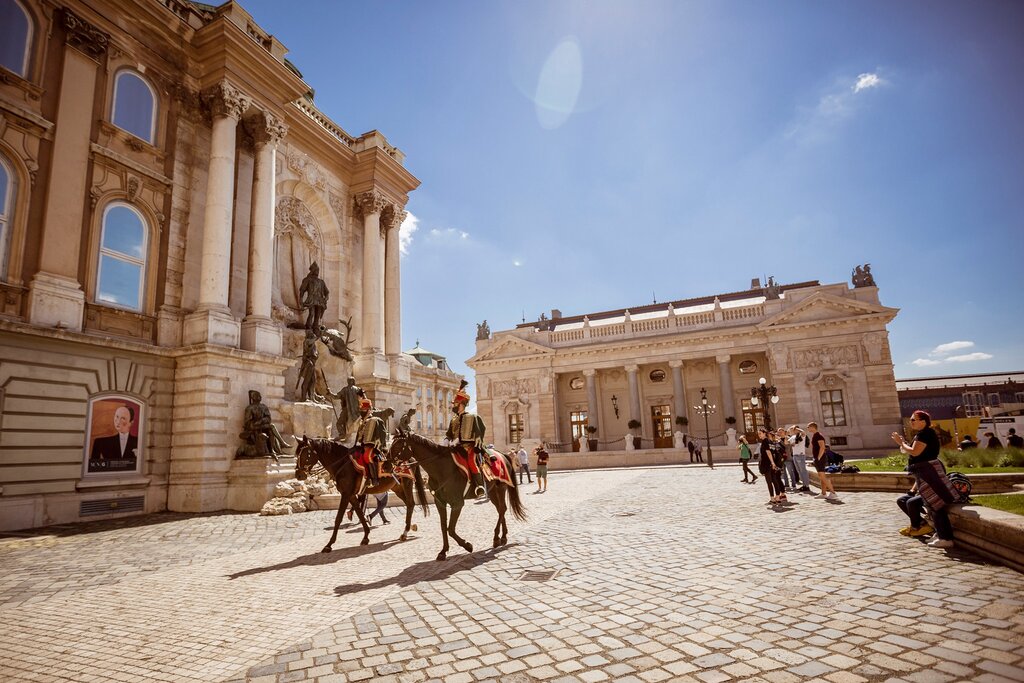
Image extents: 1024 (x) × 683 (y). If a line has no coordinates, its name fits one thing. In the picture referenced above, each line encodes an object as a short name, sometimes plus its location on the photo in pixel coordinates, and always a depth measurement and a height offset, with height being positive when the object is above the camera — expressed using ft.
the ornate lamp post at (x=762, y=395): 79.20 +3.14
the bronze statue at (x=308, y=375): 56.24 +6.51
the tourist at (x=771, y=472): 38.70 -4.62
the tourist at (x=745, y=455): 59.65 -5.34
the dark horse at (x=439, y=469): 25.07 -2.15
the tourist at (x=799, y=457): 46.25 -4.25
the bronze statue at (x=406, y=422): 25.54 +0.52
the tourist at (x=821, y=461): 39.86 -4.08
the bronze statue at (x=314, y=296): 61.67 +17.08
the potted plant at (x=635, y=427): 130.04 -2.07
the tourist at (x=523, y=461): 72.13 -5.64
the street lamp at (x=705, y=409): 99.73 +1.89
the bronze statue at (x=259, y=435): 46.24 -0.09
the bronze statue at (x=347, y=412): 56.39 +2.14
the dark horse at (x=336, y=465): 28.09 -1.93
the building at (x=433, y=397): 185.78 +12.10
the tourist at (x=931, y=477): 22.20 -3.17
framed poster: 41.42 +0.24
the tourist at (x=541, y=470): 60.23 -5.75
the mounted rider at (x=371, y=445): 29.30 -0.94
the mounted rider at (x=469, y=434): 25.75 -0.46
